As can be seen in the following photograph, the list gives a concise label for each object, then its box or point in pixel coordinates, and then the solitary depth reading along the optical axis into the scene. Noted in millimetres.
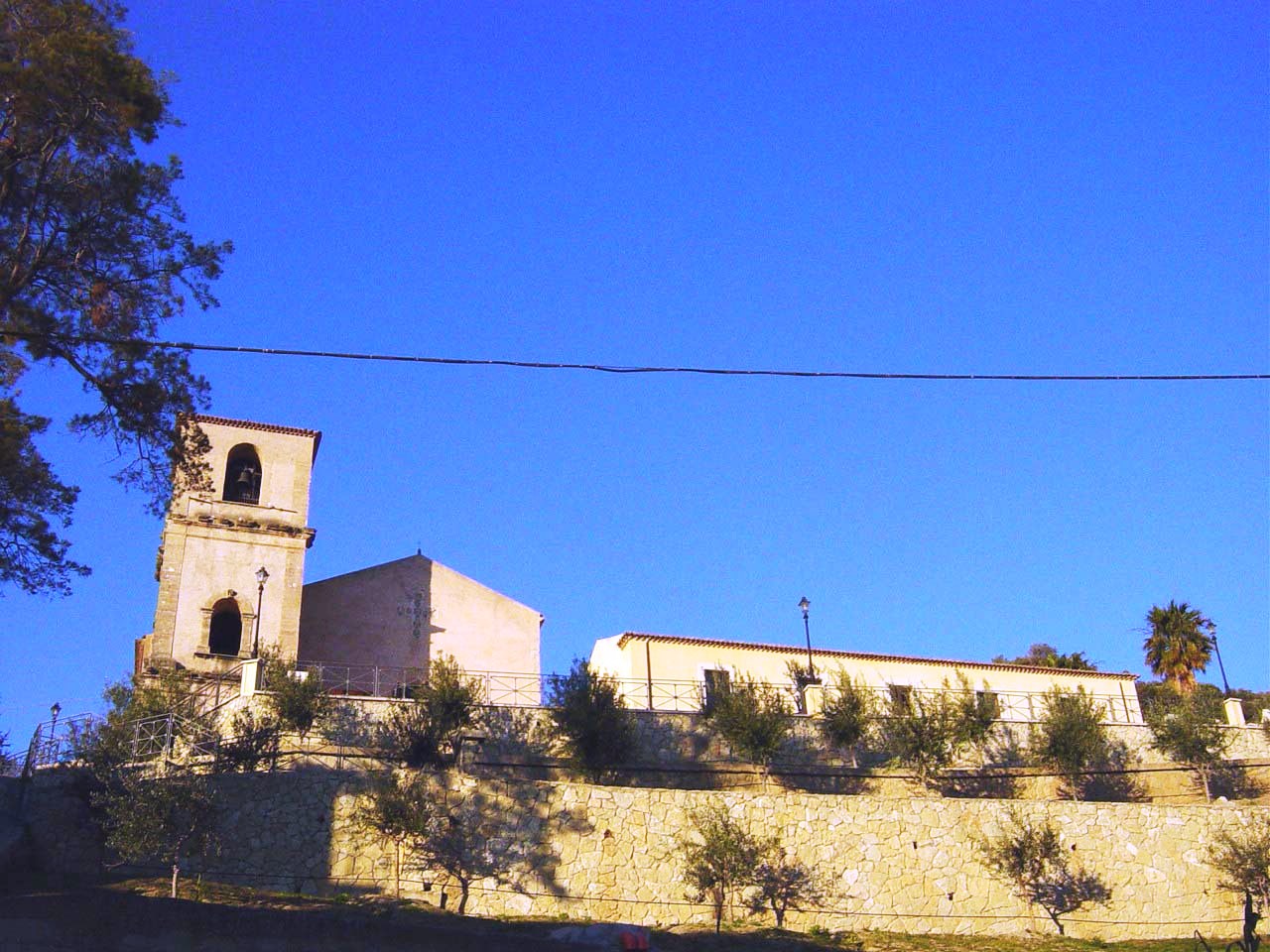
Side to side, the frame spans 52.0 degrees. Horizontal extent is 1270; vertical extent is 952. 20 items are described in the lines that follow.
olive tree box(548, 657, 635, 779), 30547
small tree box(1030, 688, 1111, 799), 33500
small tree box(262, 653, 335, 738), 29641
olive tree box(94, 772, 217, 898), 24469
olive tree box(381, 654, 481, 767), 29719
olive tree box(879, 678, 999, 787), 32125
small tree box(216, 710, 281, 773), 28250
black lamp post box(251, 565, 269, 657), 36753
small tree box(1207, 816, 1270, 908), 28500
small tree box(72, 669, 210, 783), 27484
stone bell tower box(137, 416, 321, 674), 36469
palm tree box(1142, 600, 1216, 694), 48656
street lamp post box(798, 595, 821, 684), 39031
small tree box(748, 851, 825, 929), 26938
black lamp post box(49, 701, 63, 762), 28852
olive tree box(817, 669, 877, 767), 33531
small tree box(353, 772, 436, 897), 25812
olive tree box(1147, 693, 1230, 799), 34359
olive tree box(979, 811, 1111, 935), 28094
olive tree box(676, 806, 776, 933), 26188
